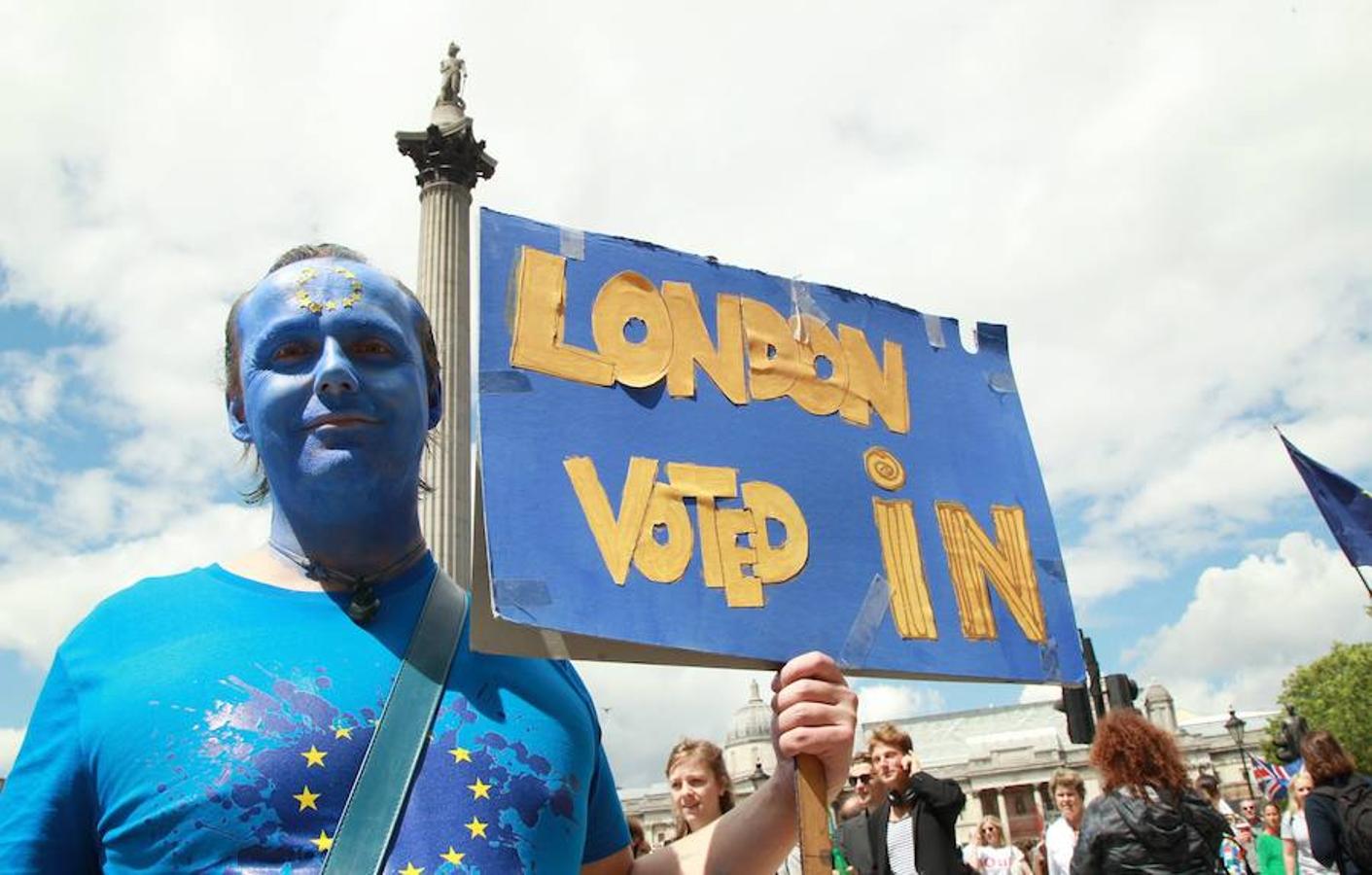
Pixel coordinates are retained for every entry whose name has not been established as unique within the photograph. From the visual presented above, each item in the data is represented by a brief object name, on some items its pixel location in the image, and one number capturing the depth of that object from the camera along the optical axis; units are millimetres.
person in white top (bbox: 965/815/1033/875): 9484
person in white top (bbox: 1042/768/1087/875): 7355
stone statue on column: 19859
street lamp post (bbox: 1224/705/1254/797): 22602
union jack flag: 11138
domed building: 67500
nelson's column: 15227
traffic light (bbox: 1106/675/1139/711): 9453
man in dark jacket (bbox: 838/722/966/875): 5961
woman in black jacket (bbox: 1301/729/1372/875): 6047
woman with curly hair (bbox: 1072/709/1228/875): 4668
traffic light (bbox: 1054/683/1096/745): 9141
